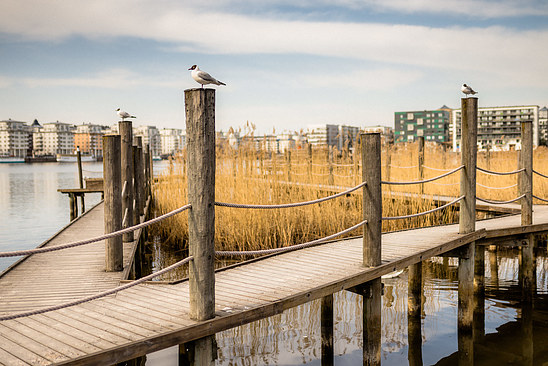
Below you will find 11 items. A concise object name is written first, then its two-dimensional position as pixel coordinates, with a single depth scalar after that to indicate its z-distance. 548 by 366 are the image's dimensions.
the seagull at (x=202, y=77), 4.31
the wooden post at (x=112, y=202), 5.05
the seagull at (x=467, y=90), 6.42
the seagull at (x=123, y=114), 8.69
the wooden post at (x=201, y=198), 3.18
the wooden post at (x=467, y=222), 5.51
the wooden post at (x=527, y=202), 6.52
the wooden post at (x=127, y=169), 6.45
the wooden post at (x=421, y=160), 11.17
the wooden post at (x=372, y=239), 4.45
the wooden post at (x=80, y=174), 15.82
